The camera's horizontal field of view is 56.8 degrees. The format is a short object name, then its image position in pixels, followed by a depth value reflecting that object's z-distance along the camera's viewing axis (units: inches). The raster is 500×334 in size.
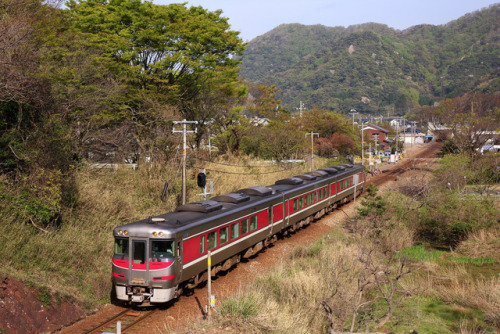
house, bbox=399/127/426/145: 4473.4
